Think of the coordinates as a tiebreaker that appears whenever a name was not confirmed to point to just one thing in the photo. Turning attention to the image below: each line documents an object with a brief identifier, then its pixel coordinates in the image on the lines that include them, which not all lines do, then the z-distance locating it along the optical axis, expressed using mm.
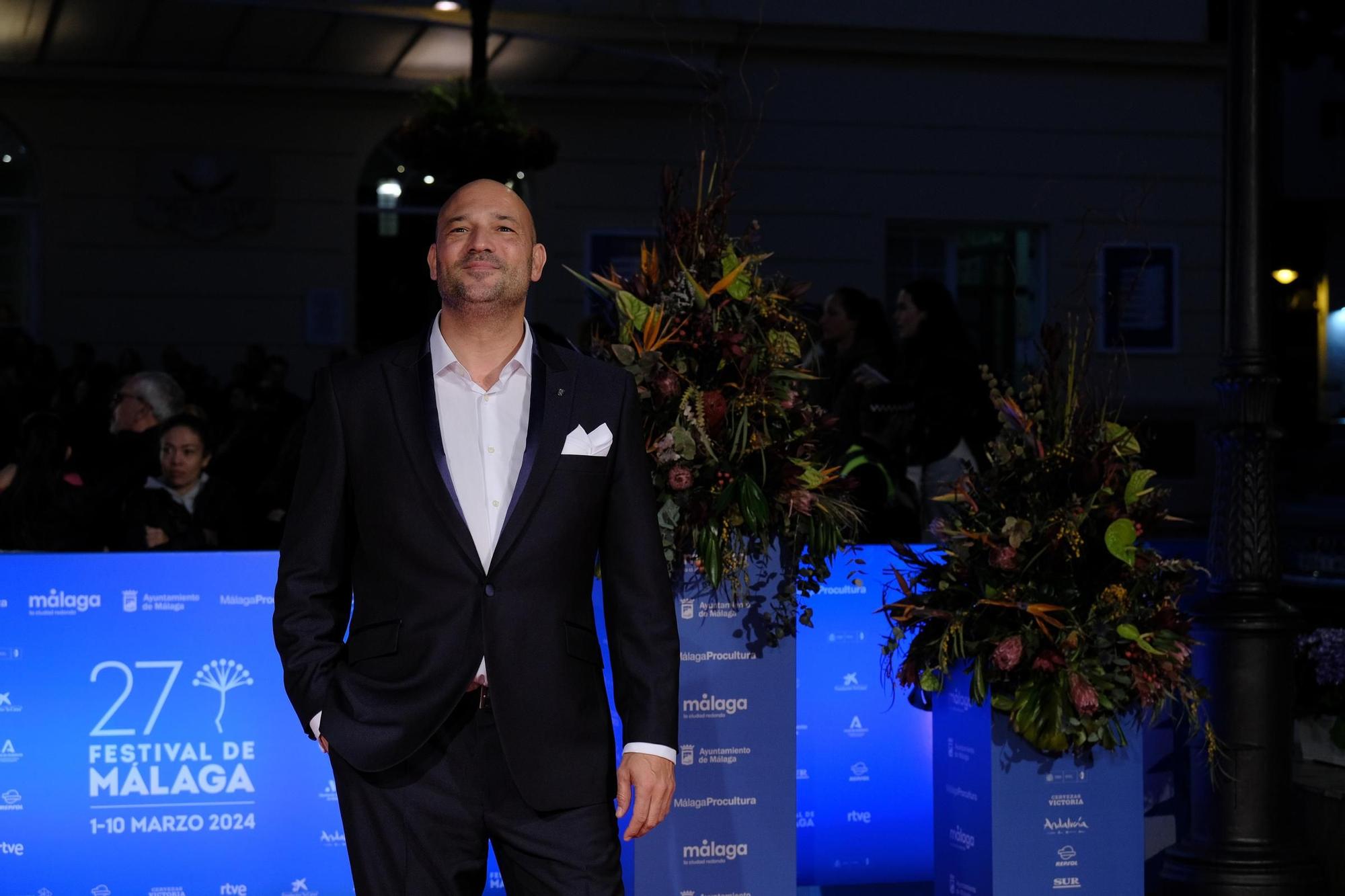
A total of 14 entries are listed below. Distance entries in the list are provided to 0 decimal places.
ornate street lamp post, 5434
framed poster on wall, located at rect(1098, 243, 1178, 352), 17531
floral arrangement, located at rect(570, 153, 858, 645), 4645
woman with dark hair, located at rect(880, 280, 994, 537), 7223
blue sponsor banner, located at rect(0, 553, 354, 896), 5148
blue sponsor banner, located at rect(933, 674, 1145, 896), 4758
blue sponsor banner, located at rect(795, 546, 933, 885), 5688
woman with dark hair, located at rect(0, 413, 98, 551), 6629
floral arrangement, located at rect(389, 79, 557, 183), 12492
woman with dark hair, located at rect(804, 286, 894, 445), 7434
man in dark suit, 3207
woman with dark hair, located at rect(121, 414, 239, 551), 6426
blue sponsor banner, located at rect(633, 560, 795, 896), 4750
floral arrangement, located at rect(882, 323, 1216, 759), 4719
